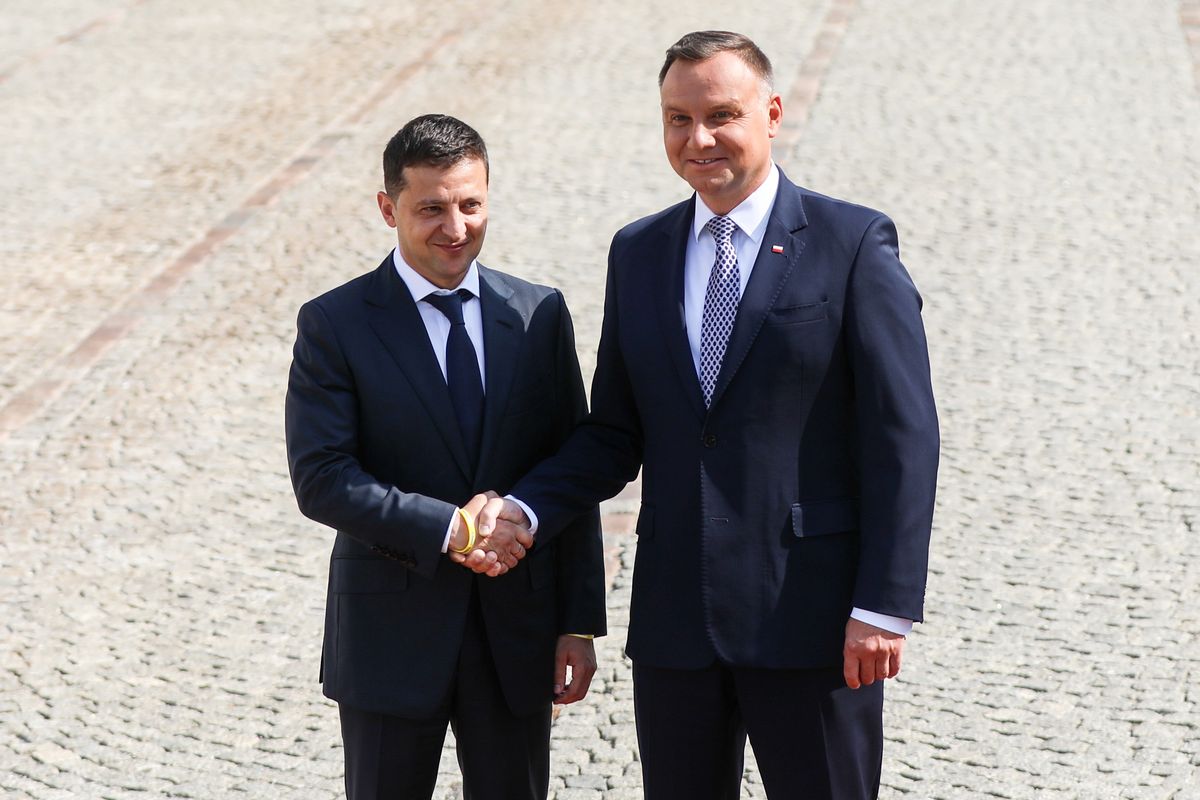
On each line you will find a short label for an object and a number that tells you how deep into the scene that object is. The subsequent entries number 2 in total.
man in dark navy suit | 6.40
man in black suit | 6.68
